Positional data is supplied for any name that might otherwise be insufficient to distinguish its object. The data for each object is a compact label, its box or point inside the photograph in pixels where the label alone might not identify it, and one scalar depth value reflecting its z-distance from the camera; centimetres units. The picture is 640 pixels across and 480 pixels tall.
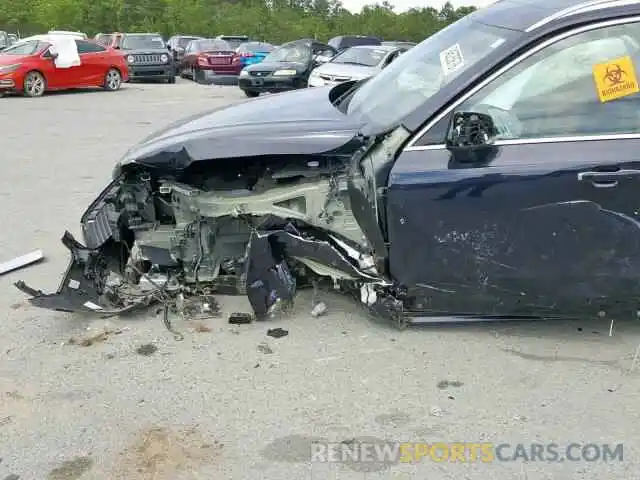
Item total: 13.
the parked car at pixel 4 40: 2640
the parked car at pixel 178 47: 2614
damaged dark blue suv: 354
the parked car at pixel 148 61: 2253
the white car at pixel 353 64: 1439
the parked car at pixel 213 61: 2291
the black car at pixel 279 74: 1723
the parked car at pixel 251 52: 2288
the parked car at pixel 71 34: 1835
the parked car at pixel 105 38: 2538
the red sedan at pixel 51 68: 1692
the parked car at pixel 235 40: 2728
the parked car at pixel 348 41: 2501
